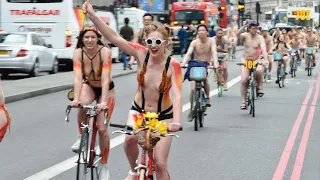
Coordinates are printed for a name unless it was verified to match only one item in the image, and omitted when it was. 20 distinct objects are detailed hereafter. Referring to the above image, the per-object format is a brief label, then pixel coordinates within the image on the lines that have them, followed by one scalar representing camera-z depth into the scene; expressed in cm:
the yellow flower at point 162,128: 587
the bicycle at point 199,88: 1366
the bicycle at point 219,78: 1998
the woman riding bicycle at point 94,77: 817
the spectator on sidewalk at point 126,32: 3061
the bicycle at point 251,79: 1605
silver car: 2362
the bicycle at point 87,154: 760
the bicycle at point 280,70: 2338
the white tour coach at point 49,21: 2852
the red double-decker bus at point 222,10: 5719
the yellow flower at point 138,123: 593
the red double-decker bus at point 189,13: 5022
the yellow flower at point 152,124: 589
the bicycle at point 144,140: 588
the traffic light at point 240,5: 4458
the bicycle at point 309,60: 3036
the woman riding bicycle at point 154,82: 639
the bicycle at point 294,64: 2866
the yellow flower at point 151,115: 589
